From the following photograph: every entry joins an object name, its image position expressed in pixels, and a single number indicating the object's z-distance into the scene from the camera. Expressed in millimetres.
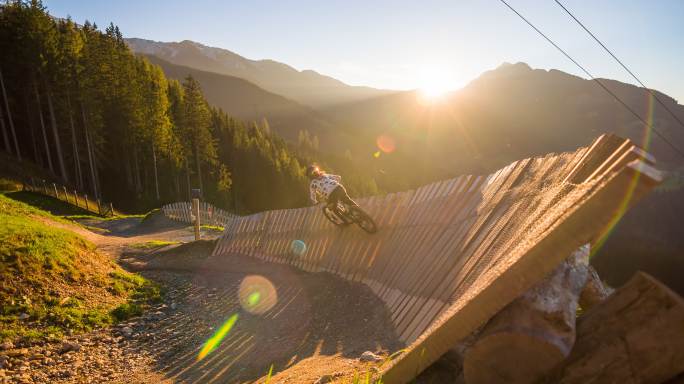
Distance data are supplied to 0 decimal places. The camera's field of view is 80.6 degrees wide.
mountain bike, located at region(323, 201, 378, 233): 8042
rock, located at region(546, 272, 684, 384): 1797
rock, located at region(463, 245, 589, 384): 1932
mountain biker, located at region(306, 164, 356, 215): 8617
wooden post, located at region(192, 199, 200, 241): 14695
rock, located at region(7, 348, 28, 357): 5160
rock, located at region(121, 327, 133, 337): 6375
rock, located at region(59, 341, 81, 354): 5555
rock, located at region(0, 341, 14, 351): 5241
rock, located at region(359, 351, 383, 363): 3791
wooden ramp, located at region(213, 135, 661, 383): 1922
